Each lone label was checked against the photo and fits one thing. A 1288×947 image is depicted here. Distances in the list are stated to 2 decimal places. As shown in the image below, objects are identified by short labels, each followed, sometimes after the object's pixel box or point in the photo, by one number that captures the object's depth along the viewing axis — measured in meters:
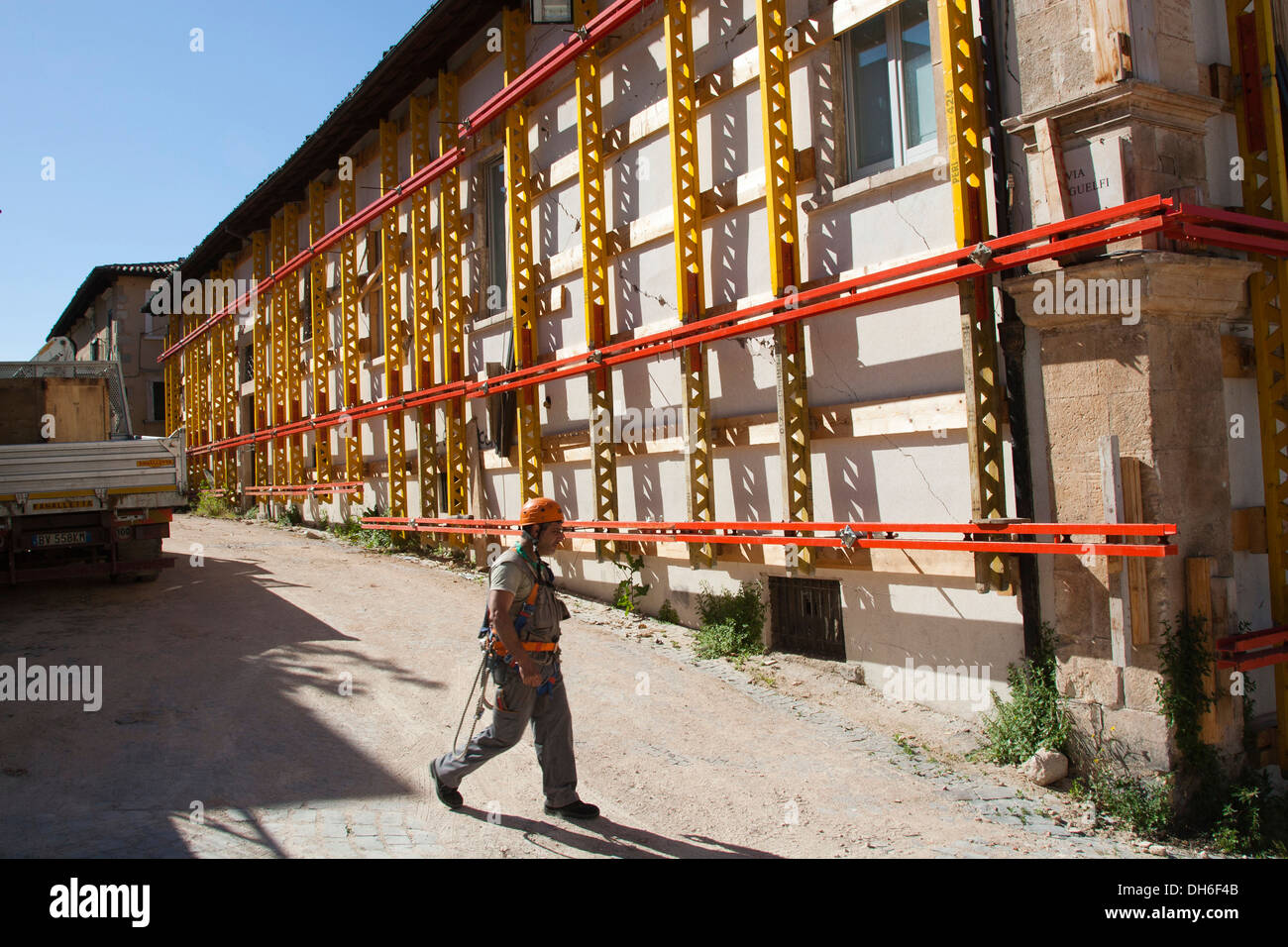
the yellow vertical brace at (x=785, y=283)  8.21
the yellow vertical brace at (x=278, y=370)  21.61
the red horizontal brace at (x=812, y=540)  5.81
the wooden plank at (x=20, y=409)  12.47
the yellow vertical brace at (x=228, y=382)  25.50
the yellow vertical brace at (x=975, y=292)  6.64
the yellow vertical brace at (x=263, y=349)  22.80
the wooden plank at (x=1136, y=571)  5.79
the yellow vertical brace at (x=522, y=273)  12.23
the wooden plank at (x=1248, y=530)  6.41
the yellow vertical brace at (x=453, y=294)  14.18
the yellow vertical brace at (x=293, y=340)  20.84
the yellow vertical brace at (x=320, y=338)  19.48
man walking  5.37
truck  10.43
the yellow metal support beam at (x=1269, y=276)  6.53
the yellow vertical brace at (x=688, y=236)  9.32
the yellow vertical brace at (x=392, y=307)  16.20
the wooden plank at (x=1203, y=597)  5.74
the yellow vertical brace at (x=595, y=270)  10.81
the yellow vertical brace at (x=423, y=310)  14.99
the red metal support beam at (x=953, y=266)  5.74
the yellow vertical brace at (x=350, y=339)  17.92
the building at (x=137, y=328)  34.06
